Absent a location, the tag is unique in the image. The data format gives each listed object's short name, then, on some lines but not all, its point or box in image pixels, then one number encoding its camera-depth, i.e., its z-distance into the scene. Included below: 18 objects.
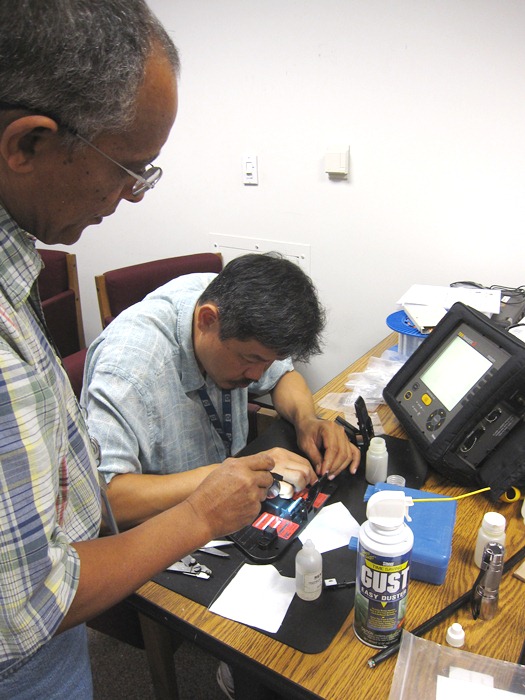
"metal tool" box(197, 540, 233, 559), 0.91
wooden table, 0.70
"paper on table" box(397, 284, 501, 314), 1.56
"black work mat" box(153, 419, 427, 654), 0.76
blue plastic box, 0.82
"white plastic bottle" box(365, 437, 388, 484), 1.09
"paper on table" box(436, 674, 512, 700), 0.65
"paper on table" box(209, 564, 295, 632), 0.79
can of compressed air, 0.66
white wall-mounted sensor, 2.04
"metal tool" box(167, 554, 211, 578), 0.88
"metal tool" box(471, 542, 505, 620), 0.77
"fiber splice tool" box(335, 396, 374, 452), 1.20
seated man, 1.06
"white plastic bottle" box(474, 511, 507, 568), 0.82
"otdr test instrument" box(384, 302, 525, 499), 0.99
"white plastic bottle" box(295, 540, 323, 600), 0.80
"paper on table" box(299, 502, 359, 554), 0.93
